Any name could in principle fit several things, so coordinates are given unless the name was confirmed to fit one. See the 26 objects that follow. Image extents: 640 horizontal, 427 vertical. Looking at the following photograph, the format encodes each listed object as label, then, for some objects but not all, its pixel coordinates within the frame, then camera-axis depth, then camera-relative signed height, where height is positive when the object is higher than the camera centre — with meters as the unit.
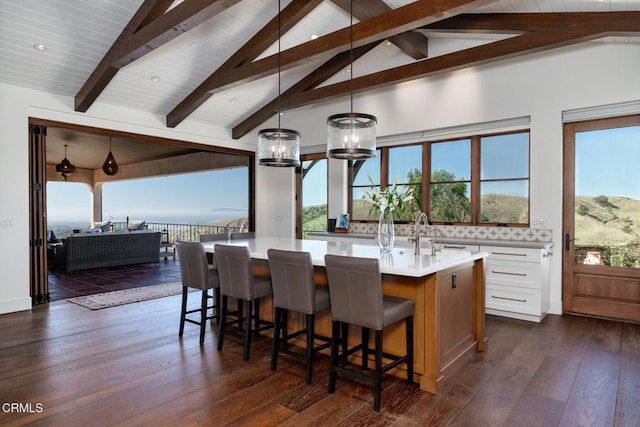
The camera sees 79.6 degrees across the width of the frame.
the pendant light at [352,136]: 3.21 +0.62
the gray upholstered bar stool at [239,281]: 3.27 -0.66
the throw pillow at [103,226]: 10.31 -0.47
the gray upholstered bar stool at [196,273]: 3.65 -0.63
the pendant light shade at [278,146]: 3.75 +0.61
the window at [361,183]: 6.53 +0.42
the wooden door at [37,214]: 5.02 -0.05
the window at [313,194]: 7.33 +0.26
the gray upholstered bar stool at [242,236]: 5.02 -0.38
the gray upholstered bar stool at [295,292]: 2.83 -0.65
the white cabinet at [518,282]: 4.34 -0.90
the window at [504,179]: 5.05 +0.37
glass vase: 3.39 -0.22
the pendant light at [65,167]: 8.92 +0.99
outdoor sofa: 7.64 -0.86
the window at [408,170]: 6.00 +0.59
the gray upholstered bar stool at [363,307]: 2.47 -0.68
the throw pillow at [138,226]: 10.15 -0.45
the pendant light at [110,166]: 7.97 +0.90
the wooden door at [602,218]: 4.27 -0.16
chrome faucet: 3.20 -0.25
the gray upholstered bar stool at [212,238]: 4.59 -0.36
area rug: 5.21 -1.28
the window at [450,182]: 5.53 +0.35
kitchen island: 2.71 -0.75
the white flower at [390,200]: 3.30 +0.06
